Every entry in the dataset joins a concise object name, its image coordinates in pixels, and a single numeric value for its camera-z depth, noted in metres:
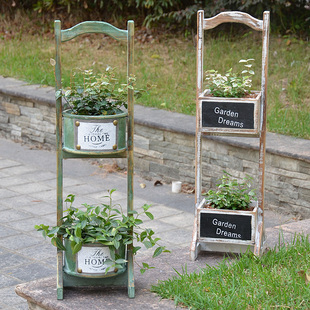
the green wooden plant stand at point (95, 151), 3.14
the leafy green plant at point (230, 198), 3.81
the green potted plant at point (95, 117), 3.13
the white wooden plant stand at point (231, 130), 3.66
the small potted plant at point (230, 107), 3.67
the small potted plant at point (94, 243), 3.18
